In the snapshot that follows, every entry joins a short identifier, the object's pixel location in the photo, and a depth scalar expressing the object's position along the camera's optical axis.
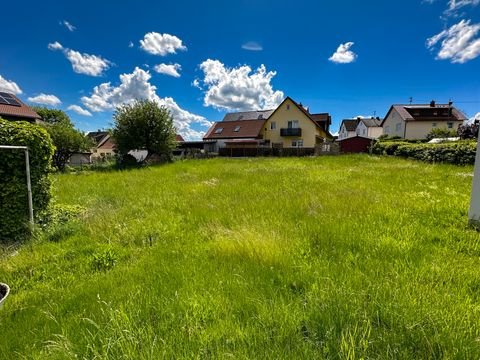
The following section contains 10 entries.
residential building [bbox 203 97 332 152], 37.75
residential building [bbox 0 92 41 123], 22.55
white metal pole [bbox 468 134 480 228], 4.15
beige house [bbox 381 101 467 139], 37.88
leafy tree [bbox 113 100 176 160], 23.06
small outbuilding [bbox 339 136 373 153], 35.66
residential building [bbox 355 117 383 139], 56.59
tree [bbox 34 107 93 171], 24.94
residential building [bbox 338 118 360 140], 69.94
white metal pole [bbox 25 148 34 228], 4.62
